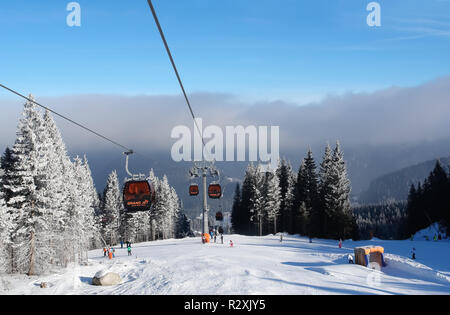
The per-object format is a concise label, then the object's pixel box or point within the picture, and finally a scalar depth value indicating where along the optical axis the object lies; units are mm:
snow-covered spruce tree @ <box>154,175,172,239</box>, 67938
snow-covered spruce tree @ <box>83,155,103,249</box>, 59781
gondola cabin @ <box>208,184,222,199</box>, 33606
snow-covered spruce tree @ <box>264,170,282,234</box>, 63625
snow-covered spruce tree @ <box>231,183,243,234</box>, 80000
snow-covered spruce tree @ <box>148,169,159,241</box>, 67975
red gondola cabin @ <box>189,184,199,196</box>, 35344
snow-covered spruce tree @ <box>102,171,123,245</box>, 61656
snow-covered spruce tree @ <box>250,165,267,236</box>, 64750
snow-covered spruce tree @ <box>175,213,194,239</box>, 93688
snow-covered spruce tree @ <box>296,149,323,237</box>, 55969
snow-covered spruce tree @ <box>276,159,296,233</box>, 64369
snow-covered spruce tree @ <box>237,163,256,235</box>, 70875
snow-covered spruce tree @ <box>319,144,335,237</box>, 53406
